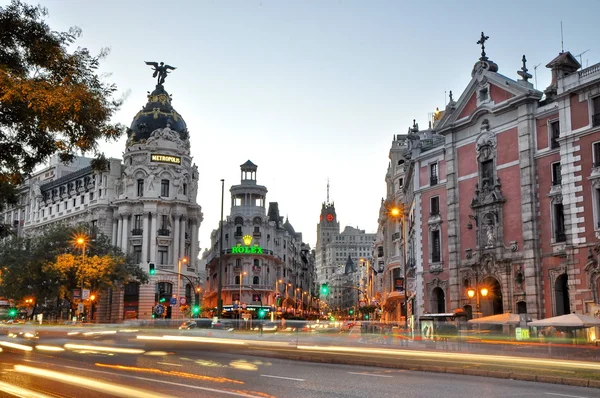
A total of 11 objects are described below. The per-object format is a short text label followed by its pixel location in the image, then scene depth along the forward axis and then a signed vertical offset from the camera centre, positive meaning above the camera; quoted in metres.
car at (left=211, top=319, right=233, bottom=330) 40.34 -1.49
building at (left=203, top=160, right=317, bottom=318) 113.75 +7.88
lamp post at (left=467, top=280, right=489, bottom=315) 48.11 +0.62
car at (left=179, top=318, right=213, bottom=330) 41.05 -1.48
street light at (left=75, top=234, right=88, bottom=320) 53.42 +5.03
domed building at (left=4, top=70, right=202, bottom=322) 88.00 +12.69
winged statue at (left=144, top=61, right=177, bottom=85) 96.56 +33.71
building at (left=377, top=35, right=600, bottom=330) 41.53 +7.47
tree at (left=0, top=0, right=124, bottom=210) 14.13 +4.41
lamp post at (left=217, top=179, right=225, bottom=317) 47.81 -0.20
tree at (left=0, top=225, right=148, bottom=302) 68.50 +3.35
